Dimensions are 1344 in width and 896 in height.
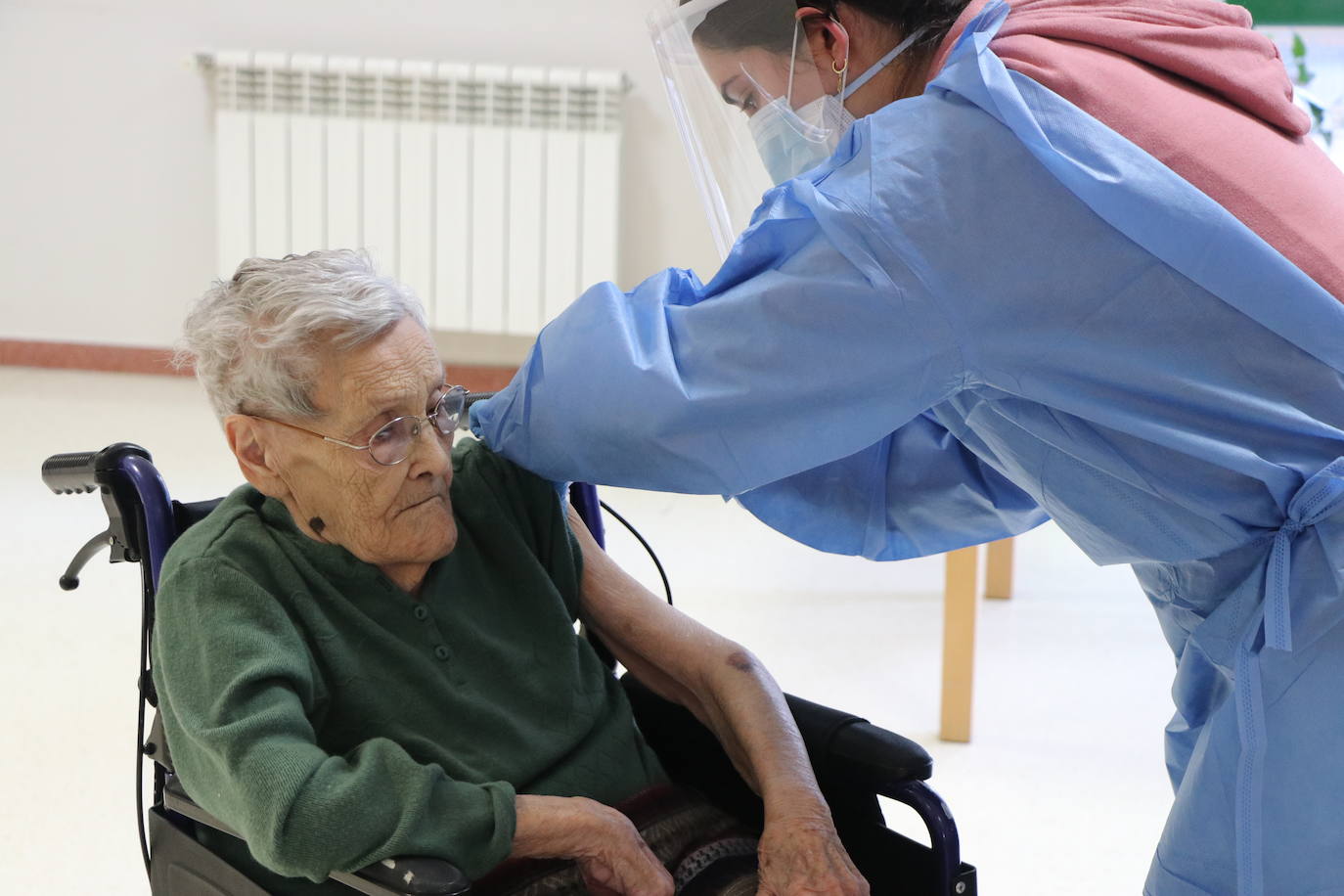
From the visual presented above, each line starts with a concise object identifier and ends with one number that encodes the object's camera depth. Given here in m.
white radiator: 4.97
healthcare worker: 2.38
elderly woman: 2.46
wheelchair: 2.54
